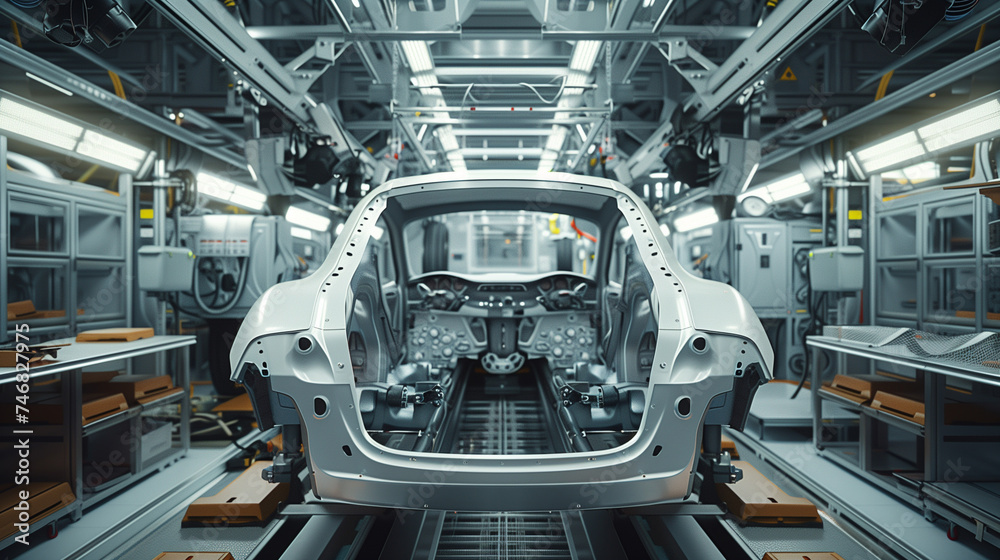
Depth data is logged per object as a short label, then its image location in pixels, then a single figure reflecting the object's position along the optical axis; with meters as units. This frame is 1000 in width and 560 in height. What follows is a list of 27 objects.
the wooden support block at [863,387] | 3.57
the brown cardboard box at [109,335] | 3.52
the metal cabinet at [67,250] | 3.93
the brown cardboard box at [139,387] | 3.58
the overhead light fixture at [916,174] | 5.94
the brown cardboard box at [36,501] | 2.49
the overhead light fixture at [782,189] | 6.06
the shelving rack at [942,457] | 2.61
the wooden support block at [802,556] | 2.21
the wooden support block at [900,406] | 3.12
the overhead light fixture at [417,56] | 4.02
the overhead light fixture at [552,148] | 5.82
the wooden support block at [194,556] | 2.16
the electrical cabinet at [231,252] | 5.71
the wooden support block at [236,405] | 5.09
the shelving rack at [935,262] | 4.24
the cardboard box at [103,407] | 3.14
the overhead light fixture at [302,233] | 7.55
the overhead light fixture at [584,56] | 3.95
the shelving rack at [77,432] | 2.88
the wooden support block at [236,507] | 2.73
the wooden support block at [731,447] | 3.58
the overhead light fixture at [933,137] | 3.76
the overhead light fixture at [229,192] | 6.18
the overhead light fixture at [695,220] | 8.20
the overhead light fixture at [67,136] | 3.70
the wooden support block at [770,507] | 2.72
